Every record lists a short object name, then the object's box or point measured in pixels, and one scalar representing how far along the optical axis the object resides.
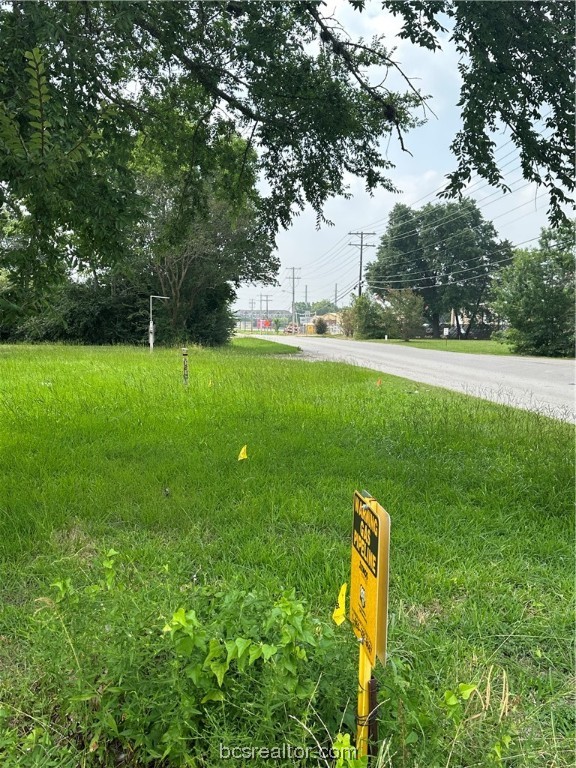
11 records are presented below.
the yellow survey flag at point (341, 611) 1.48
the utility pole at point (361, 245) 57.28
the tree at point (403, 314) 44.81
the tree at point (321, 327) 73.81
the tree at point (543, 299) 25.69
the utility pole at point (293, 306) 89.01
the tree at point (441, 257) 52.66
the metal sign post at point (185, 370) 8.73
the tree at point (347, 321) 53.39
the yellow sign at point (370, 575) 1.20
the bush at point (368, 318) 49.06
